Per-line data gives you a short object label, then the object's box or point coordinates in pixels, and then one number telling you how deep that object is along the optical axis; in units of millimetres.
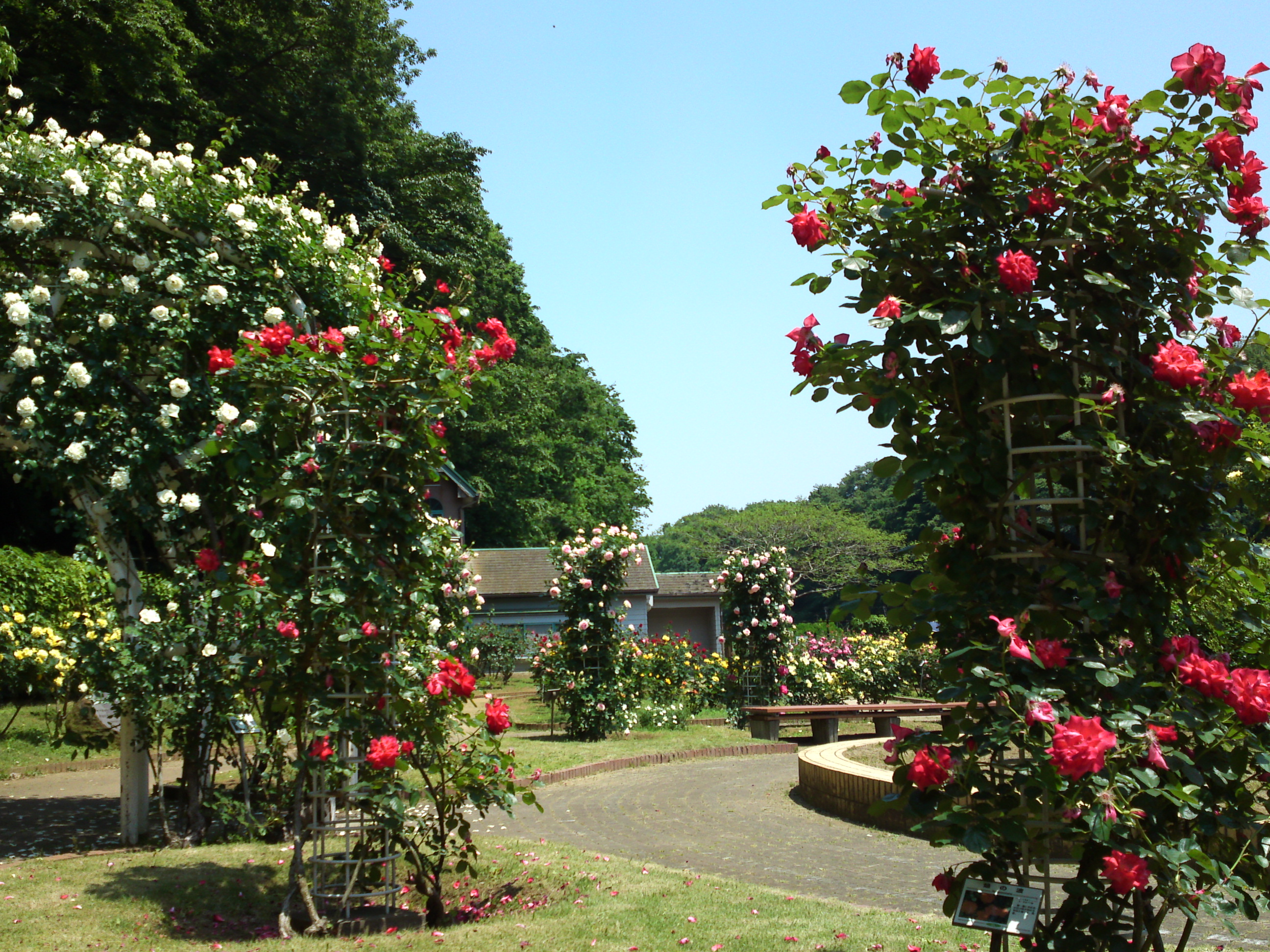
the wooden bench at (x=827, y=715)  13523
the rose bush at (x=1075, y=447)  2549
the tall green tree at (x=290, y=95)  16375
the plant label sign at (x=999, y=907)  2471
